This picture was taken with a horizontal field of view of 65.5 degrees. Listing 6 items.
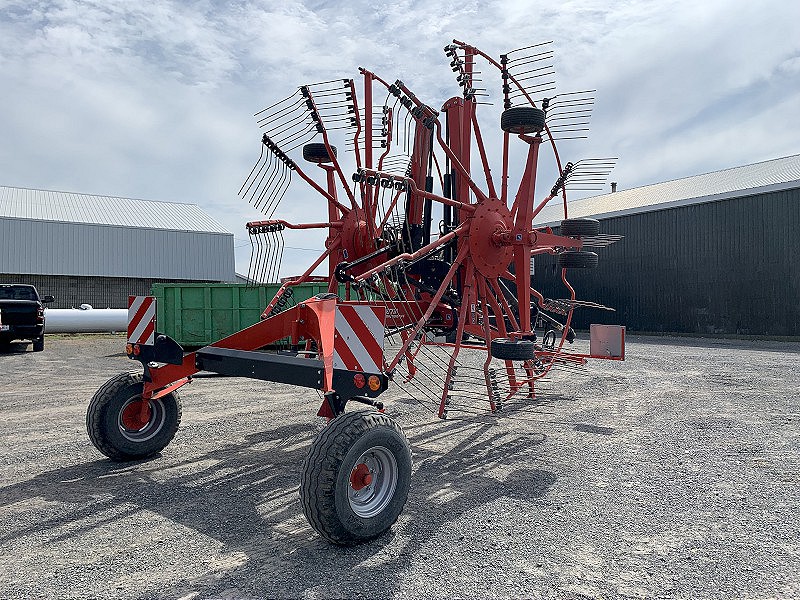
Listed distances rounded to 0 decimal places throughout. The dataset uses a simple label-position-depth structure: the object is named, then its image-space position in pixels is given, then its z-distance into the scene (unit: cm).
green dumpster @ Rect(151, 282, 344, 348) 1553
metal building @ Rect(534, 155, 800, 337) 1995
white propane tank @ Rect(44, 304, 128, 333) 2164
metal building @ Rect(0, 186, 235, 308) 2964
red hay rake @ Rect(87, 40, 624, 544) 376
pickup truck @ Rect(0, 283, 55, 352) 1546
